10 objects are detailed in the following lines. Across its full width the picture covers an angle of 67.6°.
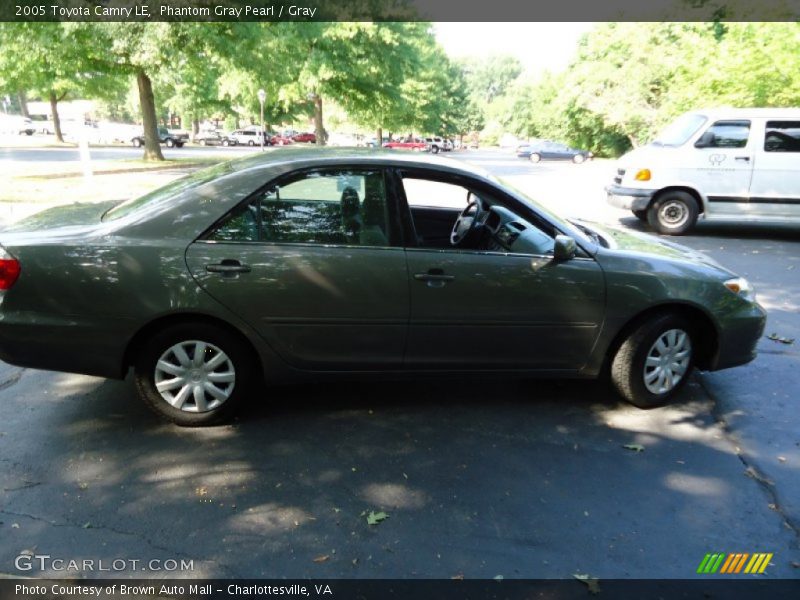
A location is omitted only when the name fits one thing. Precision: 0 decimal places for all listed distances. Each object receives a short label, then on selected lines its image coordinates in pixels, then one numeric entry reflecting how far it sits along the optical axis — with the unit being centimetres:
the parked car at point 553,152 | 4635
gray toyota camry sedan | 336
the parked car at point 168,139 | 4509
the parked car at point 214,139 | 5494
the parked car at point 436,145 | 5631
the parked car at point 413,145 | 5001
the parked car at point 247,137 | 5447
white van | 975
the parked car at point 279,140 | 5579
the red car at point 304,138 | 5950
